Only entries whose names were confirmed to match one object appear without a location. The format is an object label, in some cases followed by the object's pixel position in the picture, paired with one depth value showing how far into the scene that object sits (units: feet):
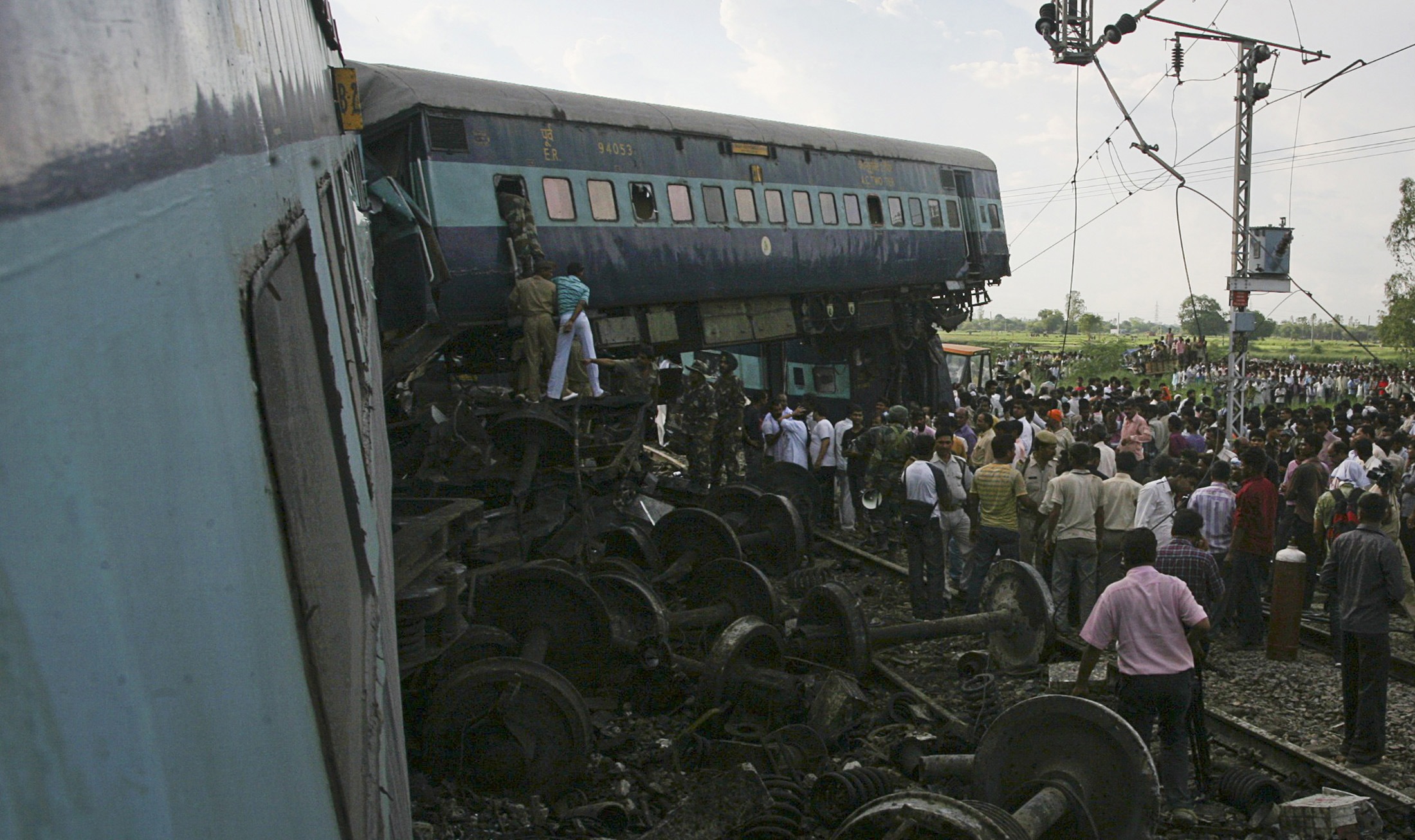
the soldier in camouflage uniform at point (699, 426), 40.24
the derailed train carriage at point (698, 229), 38.40
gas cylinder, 26.30
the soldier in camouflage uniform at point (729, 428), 41.34
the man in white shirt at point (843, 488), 43.88
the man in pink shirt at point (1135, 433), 40.81
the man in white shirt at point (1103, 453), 34.32
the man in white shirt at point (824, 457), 43.37
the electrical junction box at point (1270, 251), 51.85
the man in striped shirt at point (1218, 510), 28.91
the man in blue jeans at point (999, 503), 28.43
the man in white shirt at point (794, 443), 42.55
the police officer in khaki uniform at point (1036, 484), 30.01
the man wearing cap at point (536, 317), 33.17
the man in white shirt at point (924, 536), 29.99
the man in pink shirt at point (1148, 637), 17.54
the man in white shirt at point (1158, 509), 26.22
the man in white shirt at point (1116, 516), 27.35
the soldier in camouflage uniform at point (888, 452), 35.76
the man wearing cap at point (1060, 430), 36.29
